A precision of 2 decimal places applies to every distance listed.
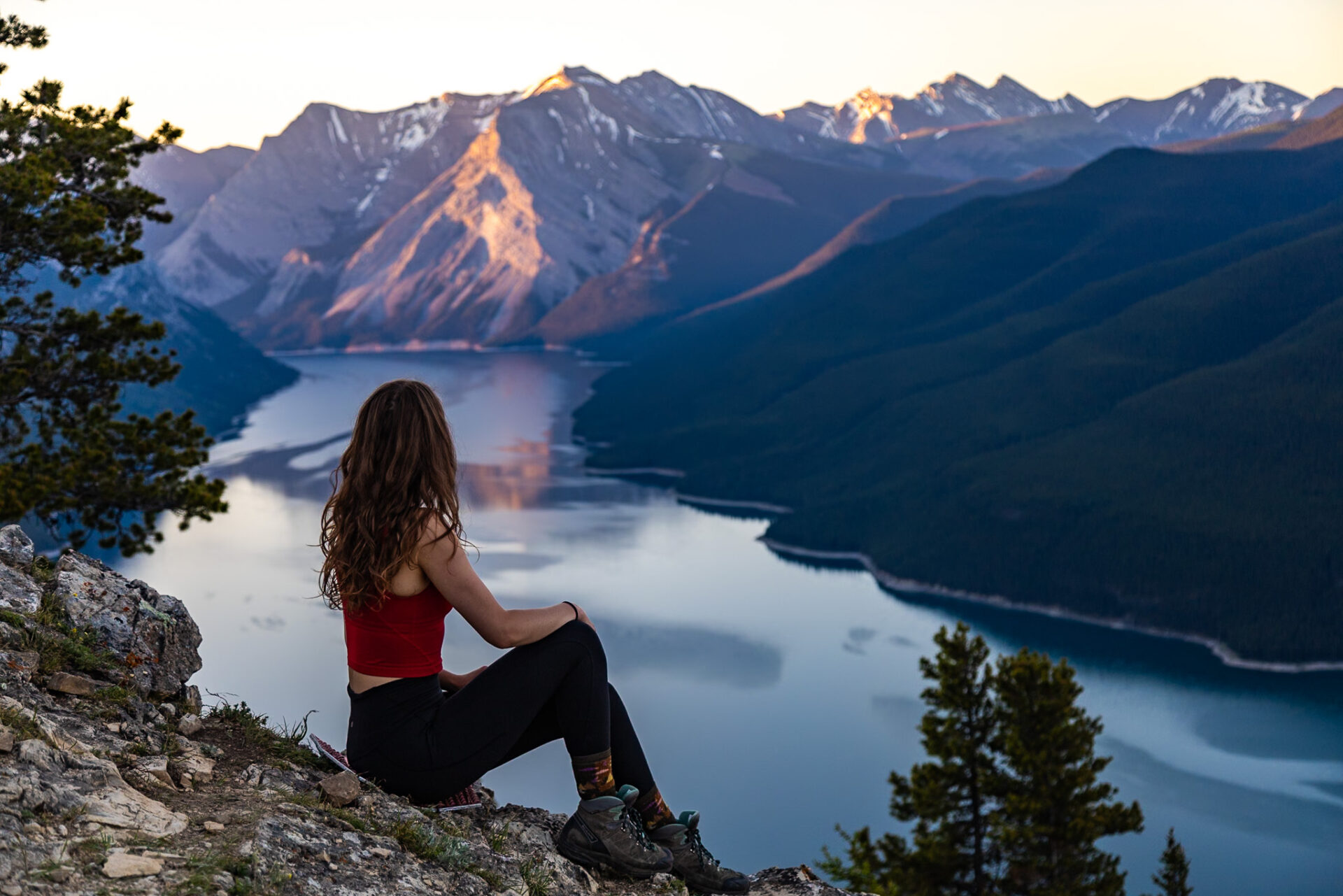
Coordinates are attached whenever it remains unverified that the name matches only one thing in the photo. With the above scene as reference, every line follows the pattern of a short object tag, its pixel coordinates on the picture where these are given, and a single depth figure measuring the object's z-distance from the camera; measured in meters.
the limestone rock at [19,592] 7.79
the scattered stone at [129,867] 5.03
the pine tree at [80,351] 19.11
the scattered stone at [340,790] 6.58
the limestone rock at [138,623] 7.92
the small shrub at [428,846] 6.40
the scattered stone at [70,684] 7.16
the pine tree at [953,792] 32.28
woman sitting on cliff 6.27
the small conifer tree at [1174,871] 33.34
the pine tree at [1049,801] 31.28
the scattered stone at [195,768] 6.64
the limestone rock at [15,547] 8.64
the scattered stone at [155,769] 6.41
